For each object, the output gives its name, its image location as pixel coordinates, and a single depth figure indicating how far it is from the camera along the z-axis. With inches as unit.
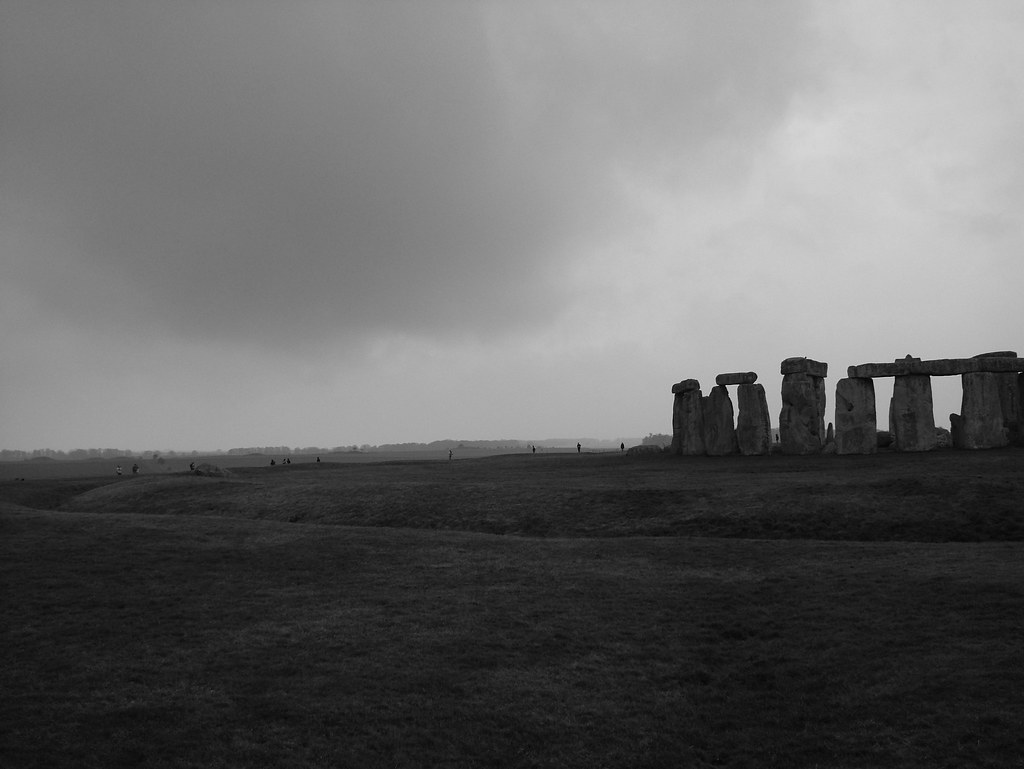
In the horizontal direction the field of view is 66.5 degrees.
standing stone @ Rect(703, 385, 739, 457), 1701.5
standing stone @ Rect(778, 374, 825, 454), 1598.2
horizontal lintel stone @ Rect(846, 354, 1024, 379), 1466.5
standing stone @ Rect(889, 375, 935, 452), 1494.8
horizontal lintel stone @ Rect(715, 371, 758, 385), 1644.9
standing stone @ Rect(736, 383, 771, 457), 1647.4
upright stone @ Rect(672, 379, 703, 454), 1812.3
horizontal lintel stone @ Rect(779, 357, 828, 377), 1593.3
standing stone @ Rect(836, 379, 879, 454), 1525.6
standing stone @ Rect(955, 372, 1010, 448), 1440.7
